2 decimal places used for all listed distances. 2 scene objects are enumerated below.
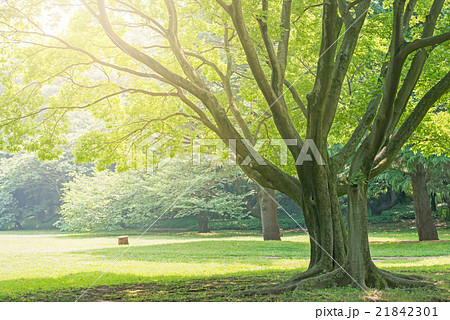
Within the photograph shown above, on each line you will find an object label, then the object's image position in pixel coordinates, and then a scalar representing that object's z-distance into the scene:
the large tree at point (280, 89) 9.13
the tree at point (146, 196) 32.12
